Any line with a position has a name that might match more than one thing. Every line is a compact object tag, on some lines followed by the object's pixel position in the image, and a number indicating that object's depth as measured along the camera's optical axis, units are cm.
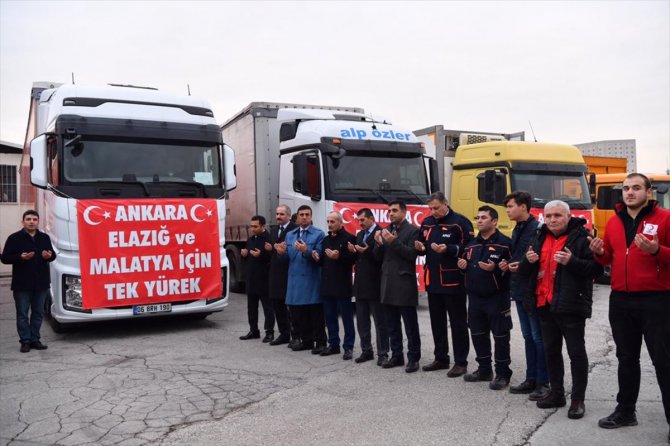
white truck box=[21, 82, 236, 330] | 876
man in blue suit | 796
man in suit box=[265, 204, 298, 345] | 841
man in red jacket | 459
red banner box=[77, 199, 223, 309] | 879
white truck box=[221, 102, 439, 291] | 1018
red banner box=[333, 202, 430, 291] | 993
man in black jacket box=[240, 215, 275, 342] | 873
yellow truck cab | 1184
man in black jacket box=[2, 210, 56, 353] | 830
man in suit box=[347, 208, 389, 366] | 726
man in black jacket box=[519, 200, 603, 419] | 510
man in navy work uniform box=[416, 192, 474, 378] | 660
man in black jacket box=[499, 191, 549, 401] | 571
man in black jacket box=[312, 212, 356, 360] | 759
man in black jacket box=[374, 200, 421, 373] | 687
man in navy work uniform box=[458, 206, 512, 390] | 609
